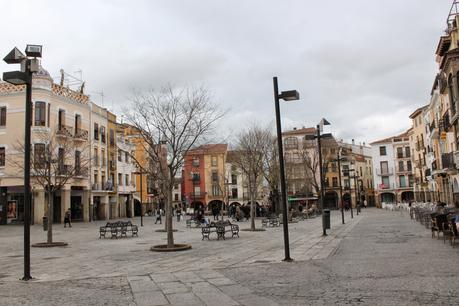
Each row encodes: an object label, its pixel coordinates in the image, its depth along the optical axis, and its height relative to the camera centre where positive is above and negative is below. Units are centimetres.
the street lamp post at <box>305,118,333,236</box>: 2025 +275
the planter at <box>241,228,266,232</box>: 2603 -187
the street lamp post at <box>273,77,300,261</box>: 1229 +174
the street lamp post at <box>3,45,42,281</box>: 1025 +280
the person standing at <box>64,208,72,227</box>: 3566 -91
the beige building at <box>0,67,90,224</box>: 3888 +704
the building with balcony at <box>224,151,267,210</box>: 7938 +127
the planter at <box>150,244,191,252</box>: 1591 -167
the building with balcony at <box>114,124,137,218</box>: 5537 +284
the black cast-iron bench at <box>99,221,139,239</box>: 2325 -129
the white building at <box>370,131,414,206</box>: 8775 +445
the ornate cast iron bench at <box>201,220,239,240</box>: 2055 -136
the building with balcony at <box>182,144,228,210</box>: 8062 +372
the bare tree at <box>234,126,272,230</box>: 2789 +348
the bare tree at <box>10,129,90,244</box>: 1964 +199
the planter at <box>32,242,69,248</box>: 1908 -160
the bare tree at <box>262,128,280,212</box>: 3744 +316
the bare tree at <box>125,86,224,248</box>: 1755 +267
